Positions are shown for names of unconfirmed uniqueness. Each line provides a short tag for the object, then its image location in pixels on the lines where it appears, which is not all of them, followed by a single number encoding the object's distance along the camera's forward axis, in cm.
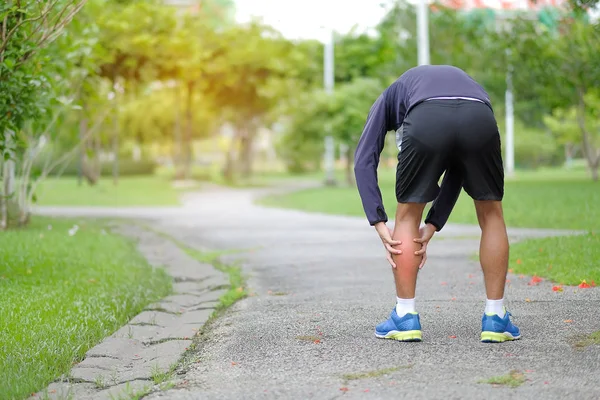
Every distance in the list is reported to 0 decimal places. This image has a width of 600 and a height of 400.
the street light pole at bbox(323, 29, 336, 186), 3328
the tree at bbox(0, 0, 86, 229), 672
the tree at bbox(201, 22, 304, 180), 3575
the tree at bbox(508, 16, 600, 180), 2695
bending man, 431
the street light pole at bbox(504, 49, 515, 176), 3441
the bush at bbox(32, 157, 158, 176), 5166
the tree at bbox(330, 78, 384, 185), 3103
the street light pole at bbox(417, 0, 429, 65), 2122
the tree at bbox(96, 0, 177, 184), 2538
